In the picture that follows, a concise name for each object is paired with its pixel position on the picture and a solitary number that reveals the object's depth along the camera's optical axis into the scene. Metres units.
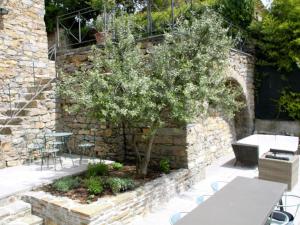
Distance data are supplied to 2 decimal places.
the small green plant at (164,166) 5.76
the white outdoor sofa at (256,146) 6.77
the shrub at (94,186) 4.57
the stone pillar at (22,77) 6.45
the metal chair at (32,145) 6.52
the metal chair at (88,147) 6.83
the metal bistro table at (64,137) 6.35
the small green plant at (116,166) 5.97
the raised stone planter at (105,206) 3.92
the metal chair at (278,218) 3.44
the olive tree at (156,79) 4.62
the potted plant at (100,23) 7.04
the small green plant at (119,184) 4.59
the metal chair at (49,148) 6.48
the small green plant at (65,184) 4.70
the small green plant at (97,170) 5.39
